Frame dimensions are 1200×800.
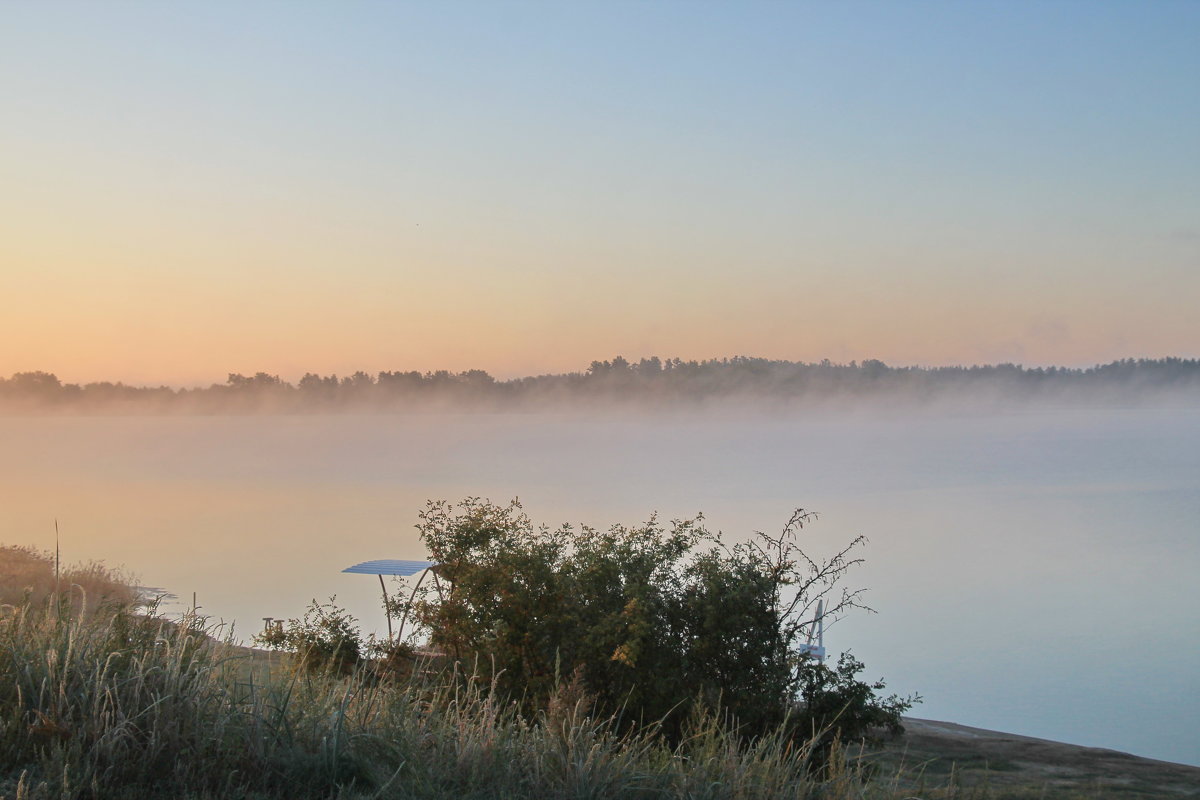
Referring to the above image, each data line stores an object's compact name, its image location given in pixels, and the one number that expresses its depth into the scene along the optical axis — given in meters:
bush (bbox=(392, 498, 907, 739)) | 11.96
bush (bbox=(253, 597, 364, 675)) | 14.09
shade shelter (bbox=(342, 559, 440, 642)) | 17.84
